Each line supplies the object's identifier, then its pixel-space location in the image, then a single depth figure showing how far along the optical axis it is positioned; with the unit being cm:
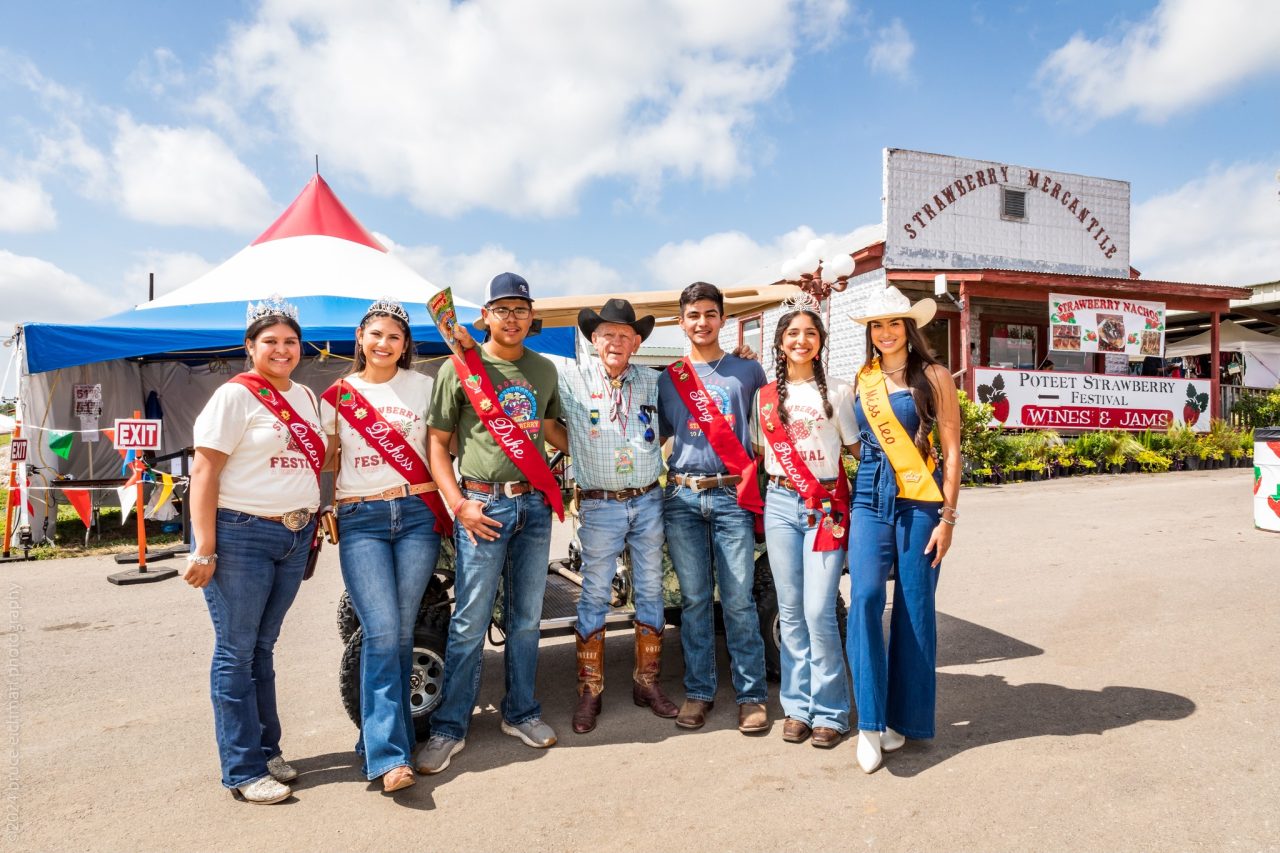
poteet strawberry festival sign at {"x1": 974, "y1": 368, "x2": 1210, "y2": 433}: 1377
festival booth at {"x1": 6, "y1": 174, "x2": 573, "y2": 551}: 916
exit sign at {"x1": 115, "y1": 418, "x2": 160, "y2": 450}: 778
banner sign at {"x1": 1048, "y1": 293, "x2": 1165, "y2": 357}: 1526
